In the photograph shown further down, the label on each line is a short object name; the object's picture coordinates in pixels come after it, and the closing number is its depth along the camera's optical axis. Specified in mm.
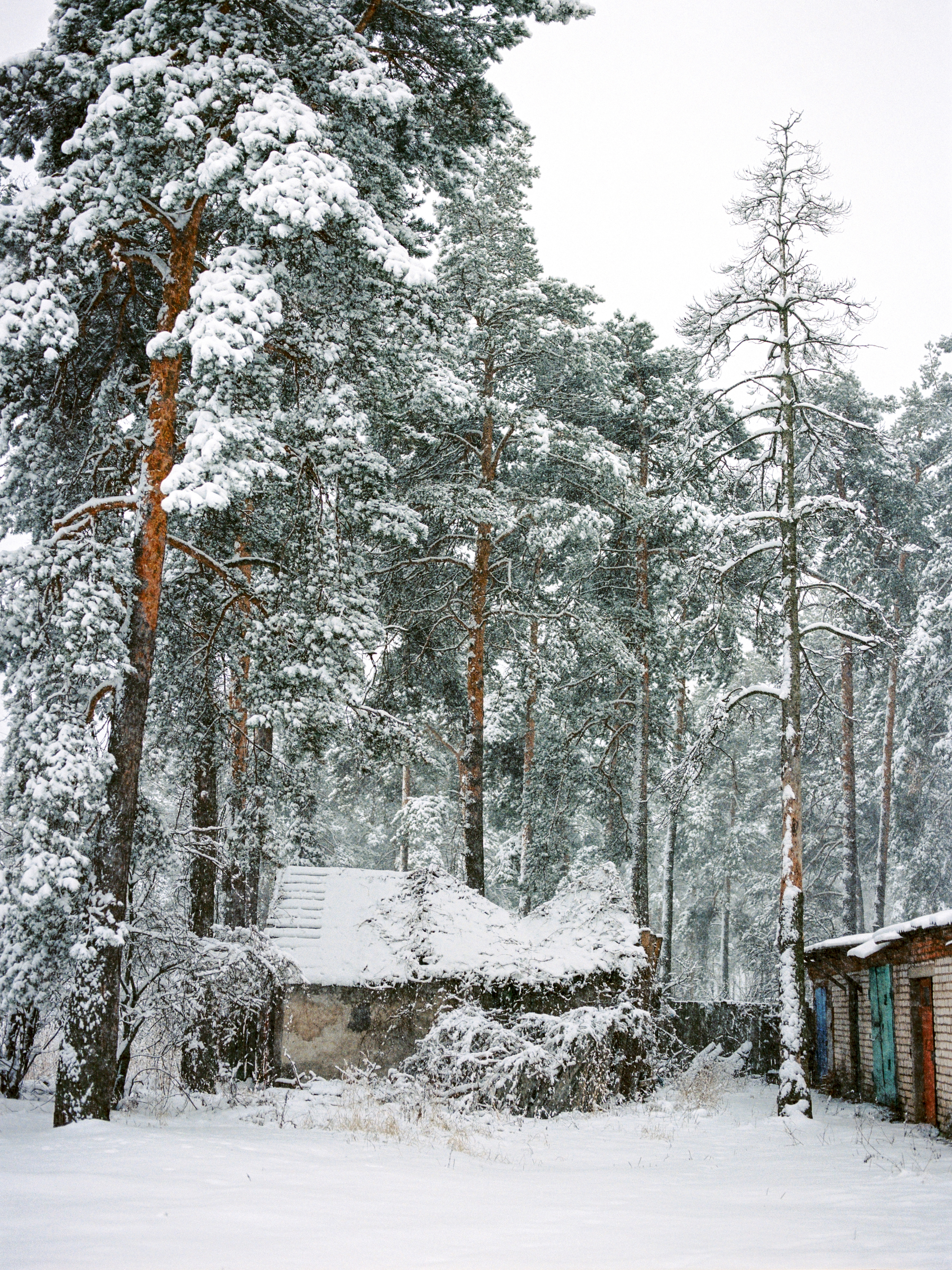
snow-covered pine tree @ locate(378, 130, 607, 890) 18156
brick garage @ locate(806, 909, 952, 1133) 13461
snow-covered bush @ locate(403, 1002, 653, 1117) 12719
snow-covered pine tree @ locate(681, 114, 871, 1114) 15781
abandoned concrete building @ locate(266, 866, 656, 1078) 14852
